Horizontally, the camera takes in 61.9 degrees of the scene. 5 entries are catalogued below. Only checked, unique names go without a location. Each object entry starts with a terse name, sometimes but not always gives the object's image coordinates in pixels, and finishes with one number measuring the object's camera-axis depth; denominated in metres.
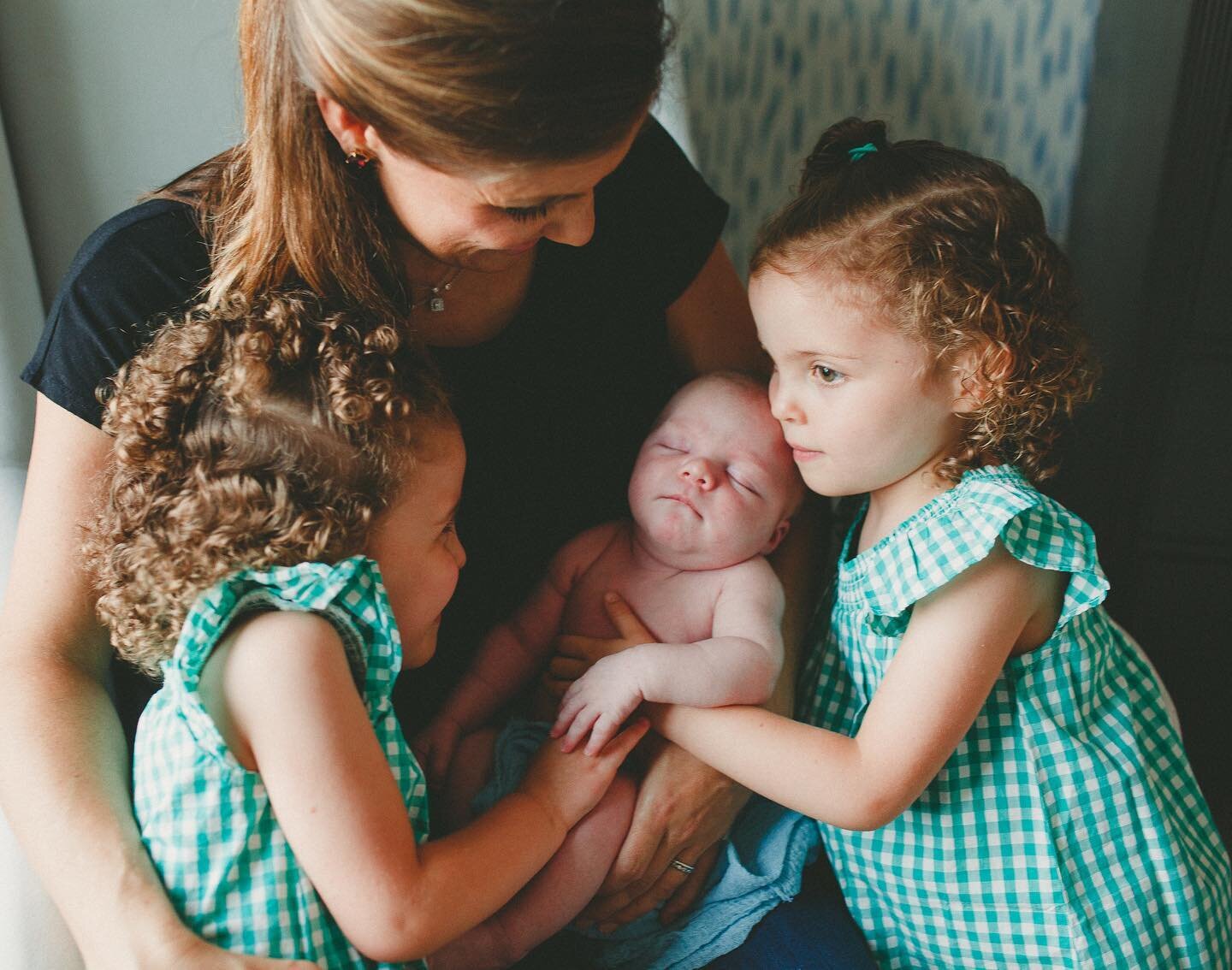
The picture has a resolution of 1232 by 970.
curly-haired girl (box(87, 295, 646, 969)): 0.75
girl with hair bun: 0.94
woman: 0.73
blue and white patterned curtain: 1.27
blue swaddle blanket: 1.01
